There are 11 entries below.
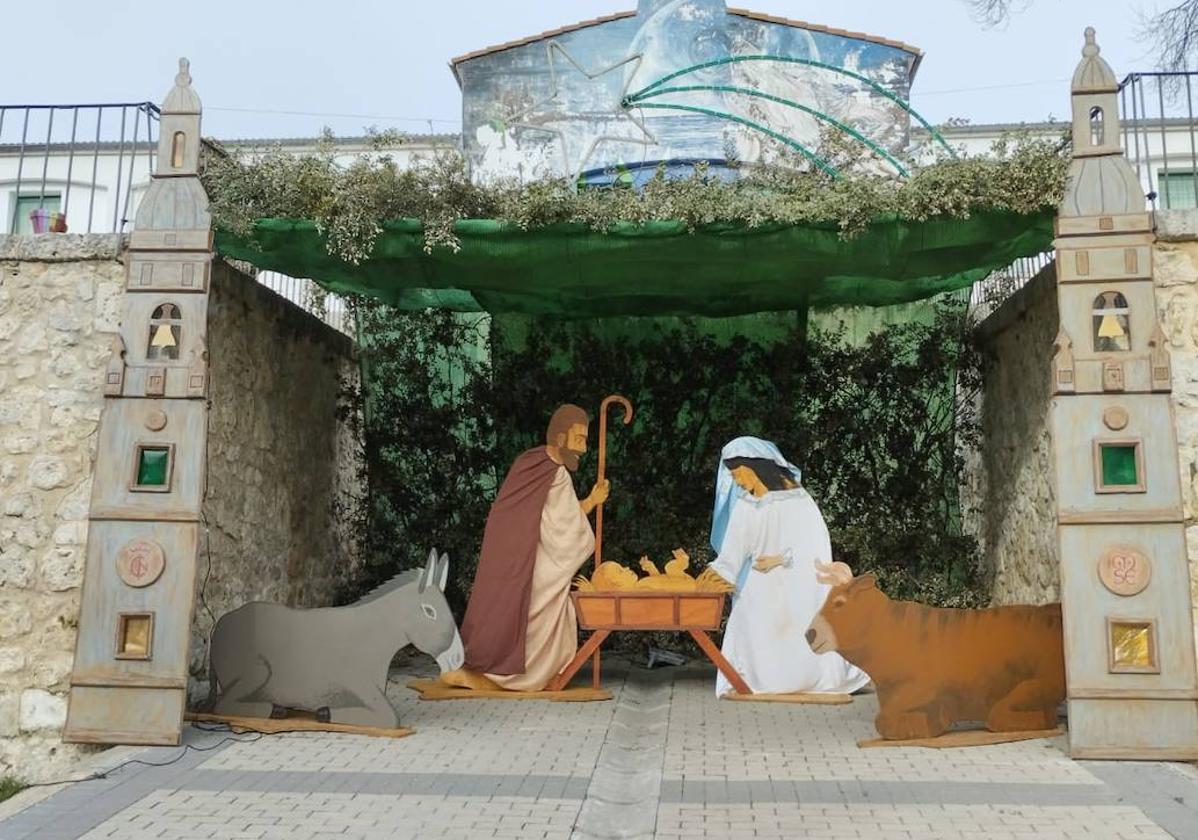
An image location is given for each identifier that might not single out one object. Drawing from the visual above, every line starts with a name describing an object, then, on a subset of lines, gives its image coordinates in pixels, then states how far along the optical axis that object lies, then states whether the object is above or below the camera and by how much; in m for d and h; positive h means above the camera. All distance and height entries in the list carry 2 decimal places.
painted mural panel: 8.23 +3.70
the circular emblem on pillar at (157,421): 5.81 +0.66
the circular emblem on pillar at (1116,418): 5.46 +0.73
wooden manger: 7.06 -0.44
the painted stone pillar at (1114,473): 5.29 +0.44
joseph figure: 7.39 -0.20
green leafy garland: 5.94 +2.05
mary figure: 7.28 -0.18
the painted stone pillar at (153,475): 5.65 +0.35
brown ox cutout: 5.81 -0.61
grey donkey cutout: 6.16 -0.68
